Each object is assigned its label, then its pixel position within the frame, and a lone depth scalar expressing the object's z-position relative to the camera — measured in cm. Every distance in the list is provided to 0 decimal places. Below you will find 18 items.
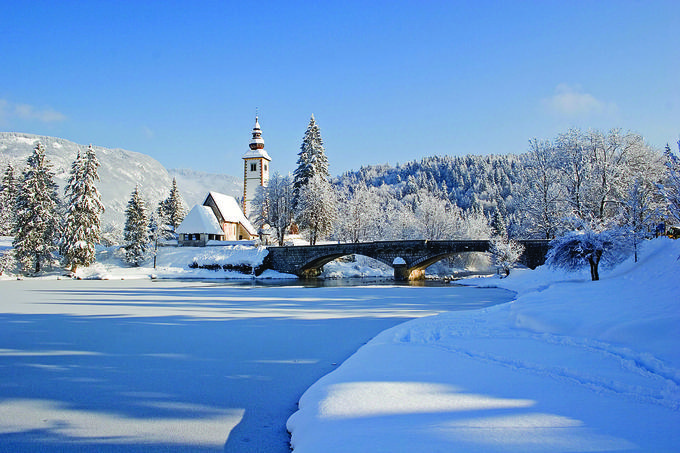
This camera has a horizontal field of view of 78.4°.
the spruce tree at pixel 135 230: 4778
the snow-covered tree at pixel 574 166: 3381
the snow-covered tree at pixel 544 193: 3634
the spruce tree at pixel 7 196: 4997
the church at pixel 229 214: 5562
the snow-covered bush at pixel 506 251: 3553
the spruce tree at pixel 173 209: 6300
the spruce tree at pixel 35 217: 4094
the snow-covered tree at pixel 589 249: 2145
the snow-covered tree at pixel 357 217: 5856
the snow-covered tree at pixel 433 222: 5897
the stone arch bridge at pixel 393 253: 3597
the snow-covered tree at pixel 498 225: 7565
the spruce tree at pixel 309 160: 5292
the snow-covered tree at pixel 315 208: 4909
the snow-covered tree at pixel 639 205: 3138
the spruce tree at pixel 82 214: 4203
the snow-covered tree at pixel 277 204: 5731
